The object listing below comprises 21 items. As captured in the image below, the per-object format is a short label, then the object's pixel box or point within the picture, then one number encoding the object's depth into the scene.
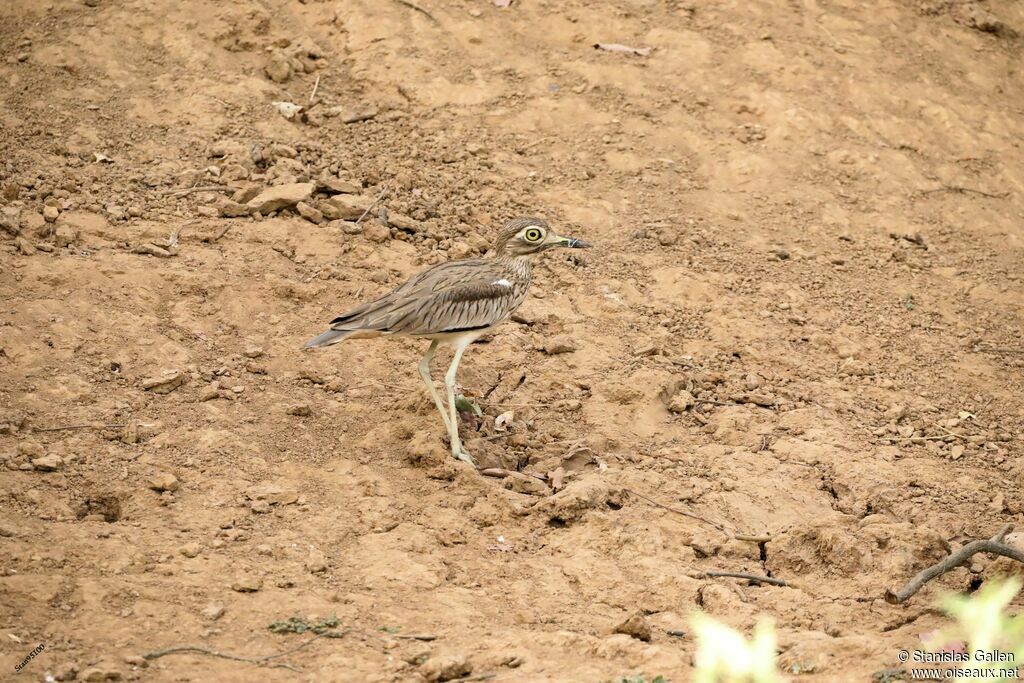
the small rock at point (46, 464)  9.79
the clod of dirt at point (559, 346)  12.83
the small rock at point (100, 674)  7.51
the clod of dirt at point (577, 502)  10.24
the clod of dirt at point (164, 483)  9.82
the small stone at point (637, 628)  8.67
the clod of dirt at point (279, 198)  13.73
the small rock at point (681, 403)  12.21
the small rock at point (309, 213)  13.79
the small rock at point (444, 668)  7.93
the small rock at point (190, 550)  9.08
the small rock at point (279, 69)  15.86
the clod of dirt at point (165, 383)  11.12
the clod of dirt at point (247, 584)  8.81
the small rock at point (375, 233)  13.74
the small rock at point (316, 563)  9.23
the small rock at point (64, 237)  12.68
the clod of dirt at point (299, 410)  11.25
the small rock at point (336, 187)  14.29
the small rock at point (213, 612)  8.41
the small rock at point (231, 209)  13.62
